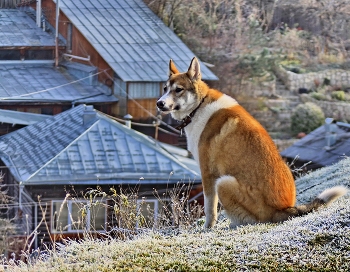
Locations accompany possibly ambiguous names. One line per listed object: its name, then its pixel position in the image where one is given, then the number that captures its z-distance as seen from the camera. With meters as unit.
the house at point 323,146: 17.15
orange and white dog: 6.79
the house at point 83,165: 18.39
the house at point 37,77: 24.67
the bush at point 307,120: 27.84
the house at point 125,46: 25.47
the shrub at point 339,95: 29.86
